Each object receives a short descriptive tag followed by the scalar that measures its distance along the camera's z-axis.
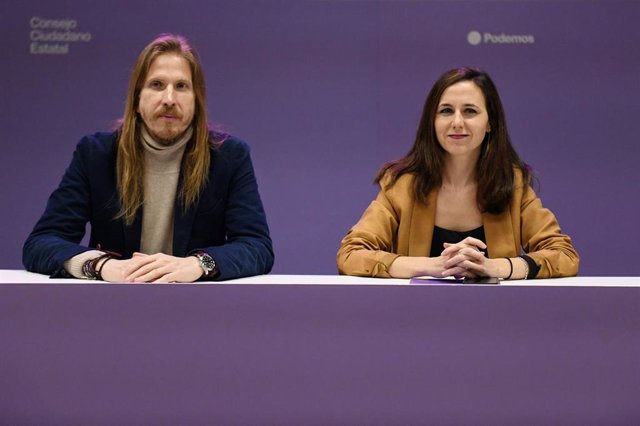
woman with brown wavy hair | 5.03
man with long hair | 4.74
